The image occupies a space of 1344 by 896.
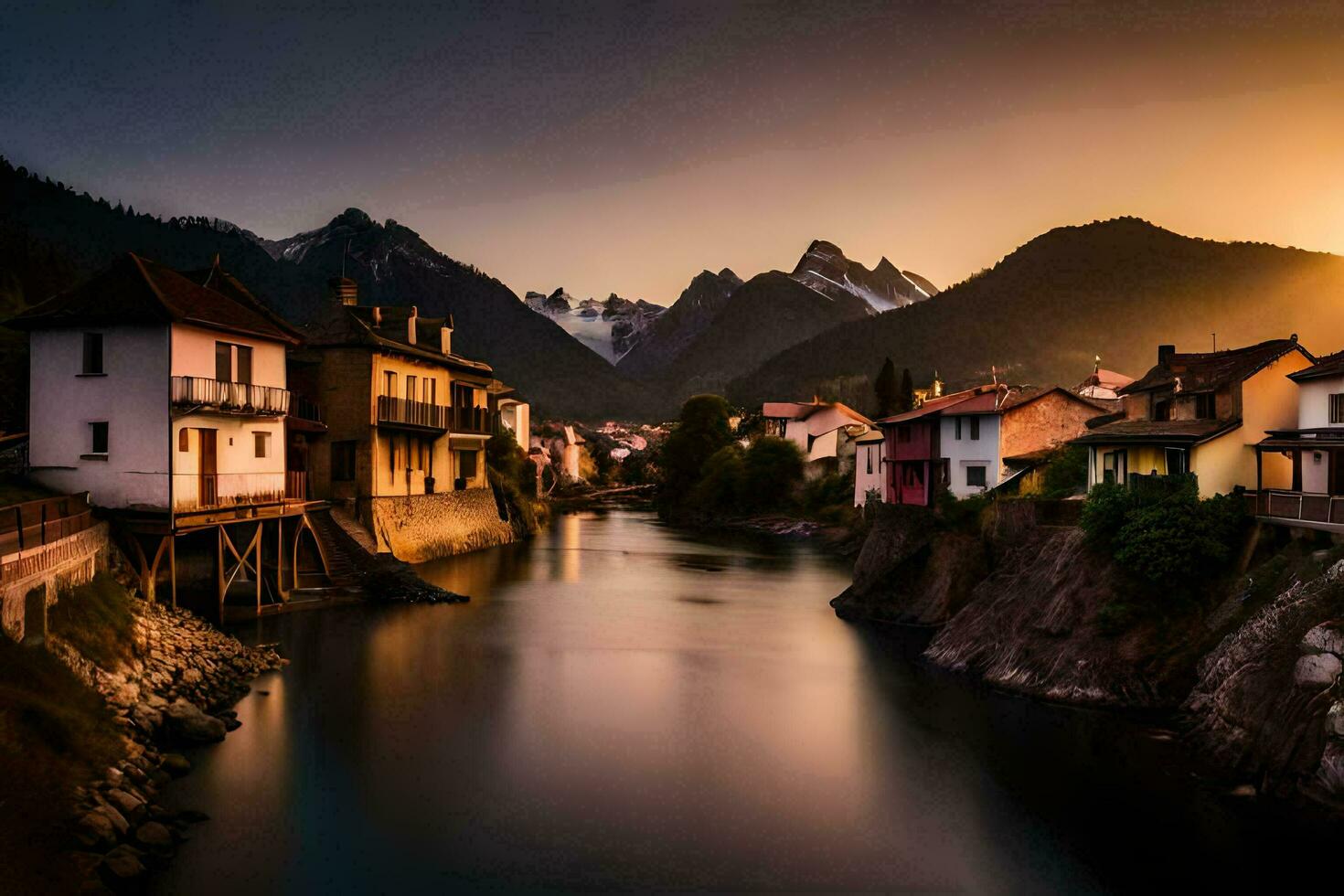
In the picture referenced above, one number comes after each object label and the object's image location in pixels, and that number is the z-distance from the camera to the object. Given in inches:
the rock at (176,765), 667.4
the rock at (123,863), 493.4
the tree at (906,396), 3503.9
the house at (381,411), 1697.8
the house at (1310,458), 807.1
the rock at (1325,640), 618.5
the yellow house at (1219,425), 1038.4
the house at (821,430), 3002.0
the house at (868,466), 2392.0
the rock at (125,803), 549.6
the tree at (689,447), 3656.5
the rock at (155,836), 538.6
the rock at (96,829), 498.6
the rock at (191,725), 733.3
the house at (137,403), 1039.0
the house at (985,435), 1626.5
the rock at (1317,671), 610.2
